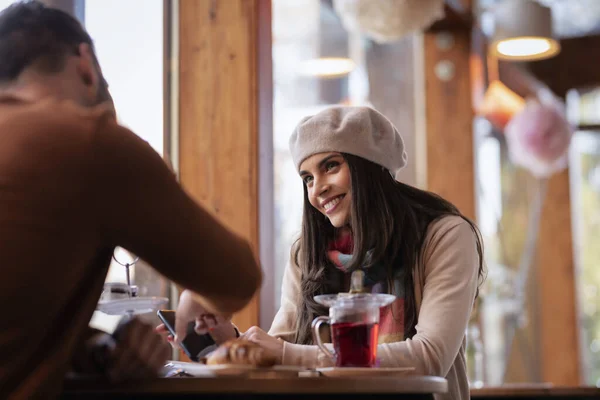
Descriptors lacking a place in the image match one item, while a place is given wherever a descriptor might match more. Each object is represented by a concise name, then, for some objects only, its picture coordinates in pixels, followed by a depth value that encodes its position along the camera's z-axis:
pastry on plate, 1.59
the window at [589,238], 9.12
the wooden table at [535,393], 3.69
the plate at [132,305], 1.88
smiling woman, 2.26
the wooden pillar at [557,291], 7.69
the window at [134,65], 3.19
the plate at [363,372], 1.57
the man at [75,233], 1.36
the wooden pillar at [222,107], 3.65
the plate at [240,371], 1.50
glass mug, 1.73
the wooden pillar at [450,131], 6.00
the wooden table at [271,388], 1.37
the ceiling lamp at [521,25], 5.20
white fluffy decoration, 4.33
